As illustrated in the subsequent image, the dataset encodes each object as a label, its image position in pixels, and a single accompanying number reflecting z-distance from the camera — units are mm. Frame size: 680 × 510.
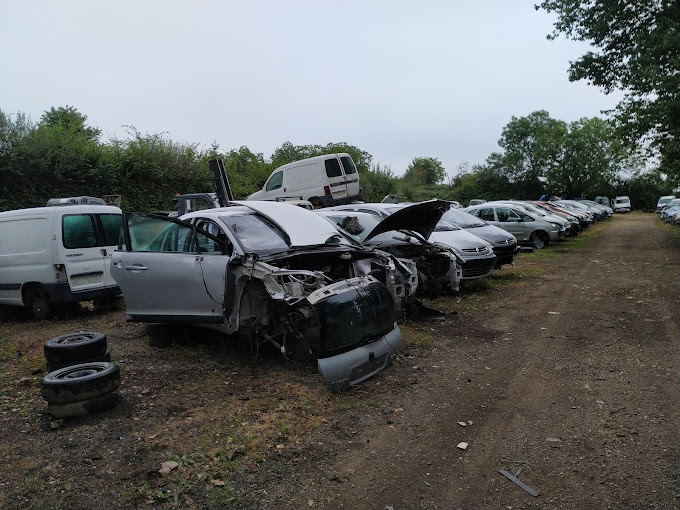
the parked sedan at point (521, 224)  17891
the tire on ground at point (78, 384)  4234
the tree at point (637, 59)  13820
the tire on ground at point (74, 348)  4984
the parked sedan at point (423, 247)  7667
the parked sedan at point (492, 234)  11212
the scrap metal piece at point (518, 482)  3113
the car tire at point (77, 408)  4273
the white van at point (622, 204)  52625
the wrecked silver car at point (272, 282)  4715
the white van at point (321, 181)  16719
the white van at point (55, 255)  7672
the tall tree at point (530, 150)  52875
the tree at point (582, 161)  52438
